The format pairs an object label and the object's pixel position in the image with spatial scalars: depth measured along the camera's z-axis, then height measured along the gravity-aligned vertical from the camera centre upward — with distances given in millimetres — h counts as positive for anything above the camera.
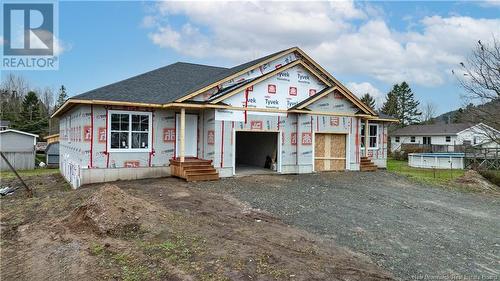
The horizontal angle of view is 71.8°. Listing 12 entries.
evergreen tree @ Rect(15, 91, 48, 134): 44469 +3053
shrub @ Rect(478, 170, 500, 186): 17797 -1697
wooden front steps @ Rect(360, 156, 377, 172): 18041 -1208
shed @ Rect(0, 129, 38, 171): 28984 -670
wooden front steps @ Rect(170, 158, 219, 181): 13297 -1114
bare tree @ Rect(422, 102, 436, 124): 63456 +5473
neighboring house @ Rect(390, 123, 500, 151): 46031 +1082
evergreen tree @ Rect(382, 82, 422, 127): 60156 +6796
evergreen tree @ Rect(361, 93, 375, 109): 55000 +7041
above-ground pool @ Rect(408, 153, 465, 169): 27992 -1517
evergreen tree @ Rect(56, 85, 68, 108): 60778 +8207
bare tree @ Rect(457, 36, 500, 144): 21125 +3280
